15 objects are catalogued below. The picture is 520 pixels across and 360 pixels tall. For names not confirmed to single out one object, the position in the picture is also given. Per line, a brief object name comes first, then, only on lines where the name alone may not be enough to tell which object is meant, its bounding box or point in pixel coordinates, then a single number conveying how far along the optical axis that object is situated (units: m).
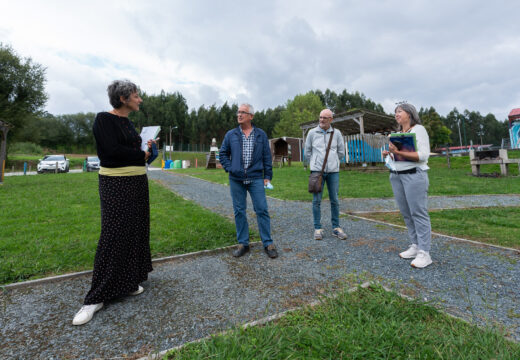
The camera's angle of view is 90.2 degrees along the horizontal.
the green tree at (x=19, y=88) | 21.23
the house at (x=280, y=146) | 28.86
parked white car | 22.83
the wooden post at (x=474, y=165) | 13.12
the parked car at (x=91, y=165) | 26.25
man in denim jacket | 3.52
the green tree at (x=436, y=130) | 60.08
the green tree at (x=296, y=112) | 53.78
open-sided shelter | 15.12
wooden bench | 12.52
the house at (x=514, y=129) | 17.80
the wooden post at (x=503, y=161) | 12.48
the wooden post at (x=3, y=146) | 12.39
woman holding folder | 2.91
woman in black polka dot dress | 2.21
